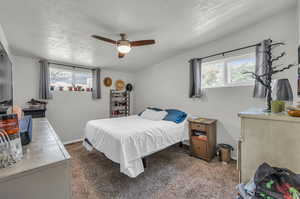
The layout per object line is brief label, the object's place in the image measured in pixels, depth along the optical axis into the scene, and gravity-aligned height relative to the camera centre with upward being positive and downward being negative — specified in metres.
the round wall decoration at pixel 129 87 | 4.82 +0.43
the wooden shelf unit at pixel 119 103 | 4.47 -0.21
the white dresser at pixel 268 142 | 0.99 -0.39
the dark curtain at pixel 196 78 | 2.90 +0.47
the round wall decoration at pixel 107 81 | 4.22 +0.58
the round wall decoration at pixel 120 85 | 4.53 +0.48
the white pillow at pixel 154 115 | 3.11 -0.45
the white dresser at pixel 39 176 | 0.55 -0.38
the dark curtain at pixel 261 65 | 2.05 +0.56
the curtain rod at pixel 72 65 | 3.31 +0.96
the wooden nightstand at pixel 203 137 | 2.46 -0.84
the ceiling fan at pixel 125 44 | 1.97 +0.88
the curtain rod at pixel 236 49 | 2.04 +0.95
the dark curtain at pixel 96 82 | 3.92 +0.49
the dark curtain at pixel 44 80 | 3.09 +0.45
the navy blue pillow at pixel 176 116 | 2.89 -0.45
